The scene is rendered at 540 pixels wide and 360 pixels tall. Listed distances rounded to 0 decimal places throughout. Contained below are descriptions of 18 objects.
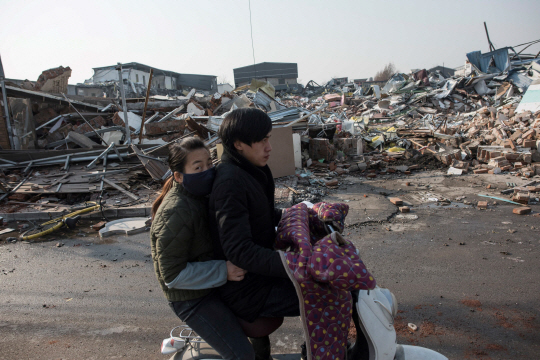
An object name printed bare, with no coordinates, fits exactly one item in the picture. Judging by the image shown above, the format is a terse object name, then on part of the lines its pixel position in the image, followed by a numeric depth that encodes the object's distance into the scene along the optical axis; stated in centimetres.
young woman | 164
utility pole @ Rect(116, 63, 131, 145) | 1060
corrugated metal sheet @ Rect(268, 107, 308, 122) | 1186
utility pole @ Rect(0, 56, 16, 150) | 1279
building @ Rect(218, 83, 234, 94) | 5167
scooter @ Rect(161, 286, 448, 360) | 165
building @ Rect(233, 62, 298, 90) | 4675
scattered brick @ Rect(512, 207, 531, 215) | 612
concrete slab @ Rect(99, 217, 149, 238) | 624
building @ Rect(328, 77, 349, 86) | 3788
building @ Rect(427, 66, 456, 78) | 3400
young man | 161
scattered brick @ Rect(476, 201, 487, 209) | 663
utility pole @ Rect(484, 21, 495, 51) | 2651
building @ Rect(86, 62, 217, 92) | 4423
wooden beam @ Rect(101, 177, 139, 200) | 827
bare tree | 6229
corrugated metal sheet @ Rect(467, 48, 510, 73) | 2286
